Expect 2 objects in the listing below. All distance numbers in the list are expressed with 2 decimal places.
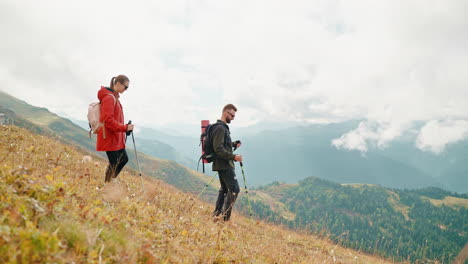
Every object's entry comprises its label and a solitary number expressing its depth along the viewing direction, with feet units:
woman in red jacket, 22.08
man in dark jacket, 26.37
